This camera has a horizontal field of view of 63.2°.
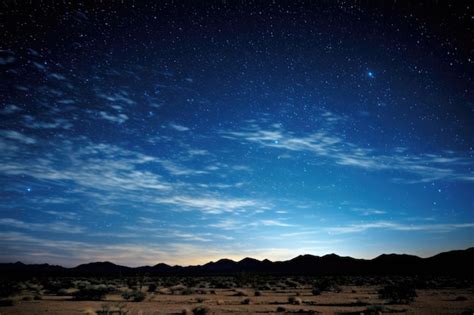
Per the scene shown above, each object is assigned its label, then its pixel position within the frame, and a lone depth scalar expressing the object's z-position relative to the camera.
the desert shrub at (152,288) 39.26
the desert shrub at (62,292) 31.91
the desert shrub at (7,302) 23.78
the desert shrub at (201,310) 19.08
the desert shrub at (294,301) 25.48
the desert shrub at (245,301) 25.92
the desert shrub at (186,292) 34.35
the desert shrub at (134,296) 27.42
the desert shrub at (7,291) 29.42
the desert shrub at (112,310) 18.61
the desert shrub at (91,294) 28.78
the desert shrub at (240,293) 33.41
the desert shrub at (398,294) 26.78
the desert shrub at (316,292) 34.73
